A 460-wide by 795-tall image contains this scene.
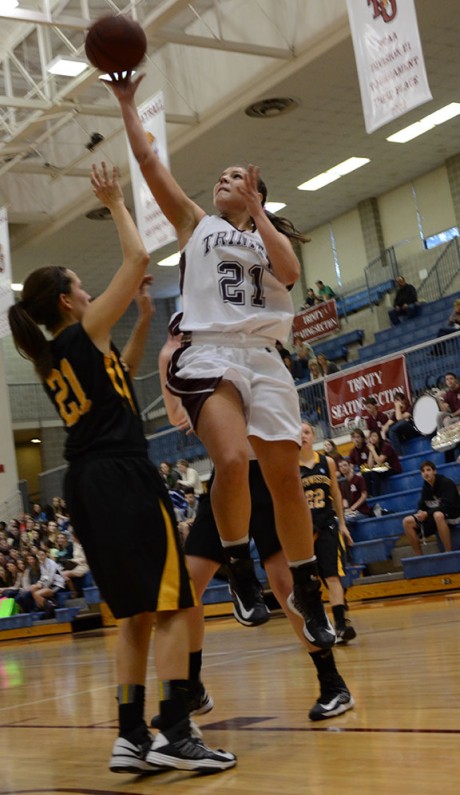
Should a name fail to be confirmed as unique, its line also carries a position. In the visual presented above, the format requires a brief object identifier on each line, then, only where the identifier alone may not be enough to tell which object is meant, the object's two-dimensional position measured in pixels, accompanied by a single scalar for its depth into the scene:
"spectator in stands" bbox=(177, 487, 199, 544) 13.69
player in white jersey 3.15
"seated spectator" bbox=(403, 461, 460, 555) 9.95
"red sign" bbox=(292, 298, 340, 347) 19.95
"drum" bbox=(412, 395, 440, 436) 12.04
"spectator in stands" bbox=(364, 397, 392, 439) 12.81
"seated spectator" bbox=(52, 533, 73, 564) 16.19
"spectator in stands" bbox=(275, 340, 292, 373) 15.03
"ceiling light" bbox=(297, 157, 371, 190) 19.38
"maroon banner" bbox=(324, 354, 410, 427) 13.34
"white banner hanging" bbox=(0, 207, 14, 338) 14.72
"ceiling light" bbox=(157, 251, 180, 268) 22.62
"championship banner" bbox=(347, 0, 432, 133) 8.86
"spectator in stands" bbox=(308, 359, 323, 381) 16.73
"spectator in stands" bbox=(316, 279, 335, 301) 20.45
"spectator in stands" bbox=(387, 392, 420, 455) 12.88
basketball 3.35
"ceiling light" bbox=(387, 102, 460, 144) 17.64
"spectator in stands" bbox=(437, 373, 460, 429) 11.52
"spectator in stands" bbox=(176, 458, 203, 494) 15.33
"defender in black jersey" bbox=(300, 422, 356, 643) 6.75
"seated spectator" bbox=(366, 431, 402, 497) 12.13
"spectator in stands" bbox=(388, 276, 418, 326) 18.27
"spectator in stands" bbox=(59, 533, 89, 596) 15.72
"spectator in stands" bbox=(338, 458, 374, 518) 11.65
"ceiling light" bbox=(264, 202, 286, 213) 21.09
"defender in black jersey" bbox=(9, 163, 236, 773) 2.76
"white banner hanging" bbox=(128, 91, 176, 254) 11.83
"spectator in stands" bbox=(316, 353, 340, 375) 16.64
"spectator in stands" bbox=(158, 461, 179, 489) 15.60
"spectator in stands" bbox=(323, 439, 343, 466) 11.83
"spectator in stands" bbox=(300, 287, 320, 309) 20.53
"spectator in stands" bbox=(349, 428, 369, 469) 12.39
